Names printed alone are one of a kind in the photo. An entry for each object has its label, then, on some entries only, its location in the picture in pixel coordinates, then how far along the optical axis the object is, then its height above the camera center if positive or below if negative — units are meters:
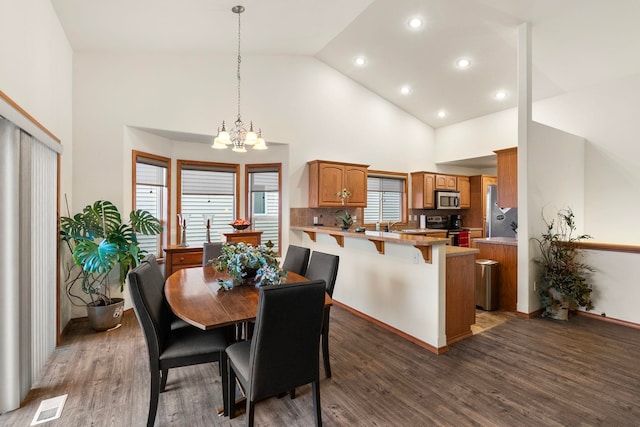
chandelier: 3.20 +0.77
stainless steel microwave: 6.77 +0.32
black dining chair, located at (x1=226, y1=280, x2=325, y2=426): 1.63 -0.70
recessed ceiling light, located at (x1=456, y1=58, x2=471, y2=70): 4.73 +2.29
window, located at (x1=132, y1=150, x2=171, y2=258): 4.26 +0.32
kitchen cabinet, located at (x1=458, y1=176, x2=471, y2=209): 7.23 +0.53
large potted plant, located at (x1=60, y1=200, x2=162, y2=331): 3.21 -0.41
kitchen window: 6.40 +0.34
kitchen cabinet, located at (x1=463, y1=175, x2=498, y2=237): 7.15 +0.28
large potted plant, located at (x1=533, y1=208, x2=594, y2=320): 3.83 -0.76
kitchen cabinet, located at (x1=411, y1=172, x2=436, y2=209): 6.62 +0.52
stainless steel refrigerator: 5.29 -0.10
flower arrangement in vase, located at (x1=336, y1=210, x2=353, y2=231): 4.56 -0.14
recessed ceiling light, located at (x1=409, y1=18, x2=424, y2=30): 4.09 +2.50
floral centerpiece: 2.45 -0.40
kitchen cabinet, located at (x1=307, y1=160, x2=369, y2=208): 5.13 +0.51
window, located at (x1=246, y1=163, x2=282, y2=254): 5.27 +0.22
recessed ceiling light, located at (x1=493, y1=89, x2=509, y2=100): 5.34 +2.05
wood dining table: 1.83 -0.60
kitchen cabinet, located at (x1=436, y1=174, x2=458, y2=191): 6.84 +0.70
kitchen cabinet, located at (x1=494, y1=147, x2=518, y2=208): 4.58 +0.55
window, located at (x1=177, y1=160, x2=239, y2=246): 4.88 +0.26
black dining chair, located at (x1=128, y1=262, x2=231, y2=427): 1.91 -0.86
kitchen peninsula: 3.00 -0.76
